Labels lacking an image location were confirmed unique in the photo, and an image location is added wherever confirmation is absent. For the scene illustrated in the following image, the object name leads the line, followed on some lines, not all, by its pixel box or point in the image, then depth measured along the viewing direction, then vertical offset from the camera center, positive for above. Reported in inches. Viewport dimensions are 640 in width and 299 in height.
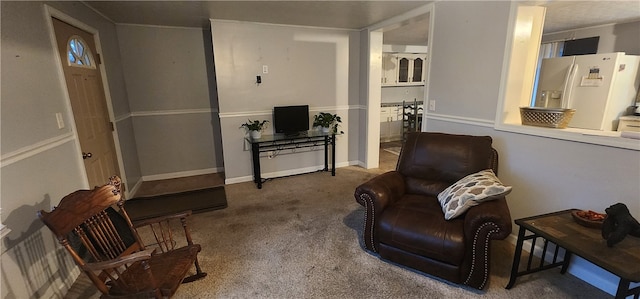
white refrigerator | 125.3 +1.5
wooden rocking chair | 53.5 -33.8
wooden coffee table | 51.3 -32.5
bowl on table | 63.5 -30.5
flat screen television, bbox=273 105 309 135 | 154.6 -14.1
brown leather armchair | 67.6 -34.2
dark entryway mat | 120.3 -50.1
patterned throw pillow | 71.0 -27.0
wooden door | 91.2 -1.0
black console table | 146.7 -28.3
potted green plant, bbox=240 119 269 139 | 146.3 -17.8
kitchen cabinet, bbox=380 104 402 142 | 247.8 -27.0
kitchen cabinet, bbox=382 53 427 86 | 238.5 +21.2
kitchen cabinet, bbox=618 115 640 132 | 129.8 -16.3
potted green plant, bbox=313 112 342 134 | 161.8 -16.3
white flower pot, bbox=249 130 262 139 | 146.2 -21.1
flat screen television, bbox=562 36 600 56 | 167.5 +27.3
